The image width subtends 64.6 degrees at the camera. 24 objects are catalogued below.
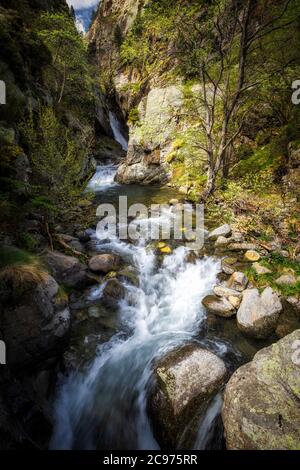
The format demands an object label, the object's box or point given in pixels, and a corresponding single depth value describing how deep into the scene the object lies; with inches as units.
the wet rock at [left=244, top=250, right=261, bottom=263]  256.4
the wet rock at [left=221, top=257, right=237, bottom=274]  252.2
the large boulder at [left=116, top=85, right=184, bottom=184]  717.3
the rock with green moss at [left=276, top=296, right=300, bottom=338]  182.9
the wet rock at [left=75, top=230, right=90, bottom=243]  320.2
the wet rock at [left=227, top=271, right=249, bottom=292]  221.1
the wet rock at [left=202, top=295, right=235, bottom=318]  206.2
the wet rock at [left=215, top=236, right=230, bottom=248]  301.9
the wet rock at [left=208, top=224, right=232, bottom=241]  319.3
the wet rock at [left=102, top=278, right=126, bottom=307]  226.8
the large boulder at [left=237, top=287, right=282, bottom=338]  186.1
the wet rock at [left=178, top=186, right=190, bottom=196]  556.0
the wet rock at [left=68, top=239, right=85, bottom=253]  289.9
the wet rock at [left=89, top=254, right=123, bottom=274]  259.0
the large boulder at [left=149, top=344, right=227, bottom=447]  133.6
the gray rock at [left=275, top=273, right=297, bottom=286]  204.6
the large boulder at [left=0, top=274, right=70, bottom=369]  144.1
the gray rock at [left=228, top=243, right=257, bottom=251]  275.5
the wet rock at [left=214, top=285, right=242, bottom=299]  216.1
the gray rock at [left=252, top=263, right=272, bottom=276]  224.0
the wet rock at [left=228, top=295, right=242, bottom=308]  208.5
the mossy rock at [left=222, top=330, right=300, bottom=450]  100.1
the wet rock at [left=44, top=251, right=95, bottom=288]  226.8
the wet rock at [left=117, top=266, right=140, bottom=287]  252.2
